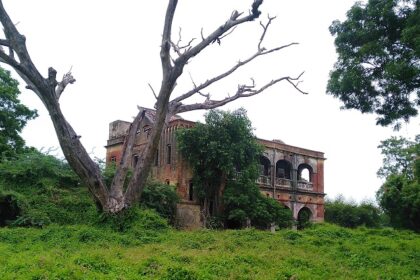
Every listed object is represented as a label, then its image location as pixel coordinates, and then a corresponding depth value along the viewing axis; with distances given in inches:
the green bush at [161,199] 778.2
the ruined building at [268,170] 941.8
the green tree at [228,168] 883.4
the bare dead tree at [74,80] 545.0
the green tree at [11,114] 949.8
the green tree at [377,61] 459.1
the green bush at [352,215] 1402.6
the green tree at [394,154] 1428.8
